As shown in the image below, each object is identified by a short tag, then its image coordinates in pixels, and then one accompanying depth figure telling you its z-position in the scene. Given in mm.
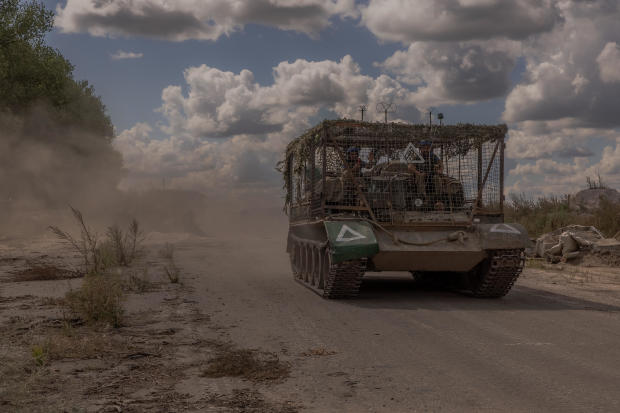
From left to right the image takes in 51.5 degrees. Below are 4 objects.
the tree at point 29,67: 26656
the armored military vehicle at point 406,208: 9797
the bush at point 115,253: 14180
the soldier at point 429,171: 10656
